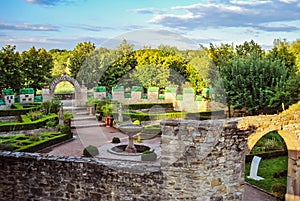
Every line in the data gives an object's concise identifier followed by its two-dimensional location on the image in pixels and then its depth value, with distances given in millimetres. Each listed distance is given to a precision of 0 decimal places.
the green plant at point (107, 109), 22016
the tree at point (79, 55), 35156
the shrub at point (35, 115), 19575
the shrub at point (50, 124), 18469
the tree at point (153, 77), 25734
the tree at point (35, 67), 30031
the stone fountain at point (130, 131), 14109
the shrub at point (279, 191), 9562
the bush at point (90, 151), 13695
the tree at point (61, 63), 38344
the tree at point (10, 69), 26734
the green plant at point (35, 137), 15227
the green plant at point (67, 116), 19444
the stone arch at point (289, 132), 6836
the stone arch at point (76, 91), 25656
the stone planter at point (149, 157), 12925
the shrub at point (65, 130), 17078
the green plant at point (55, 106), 22091
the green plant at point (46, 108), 21500
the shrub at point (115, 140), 16047
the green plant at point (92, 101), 24122
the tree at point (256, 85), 18828
